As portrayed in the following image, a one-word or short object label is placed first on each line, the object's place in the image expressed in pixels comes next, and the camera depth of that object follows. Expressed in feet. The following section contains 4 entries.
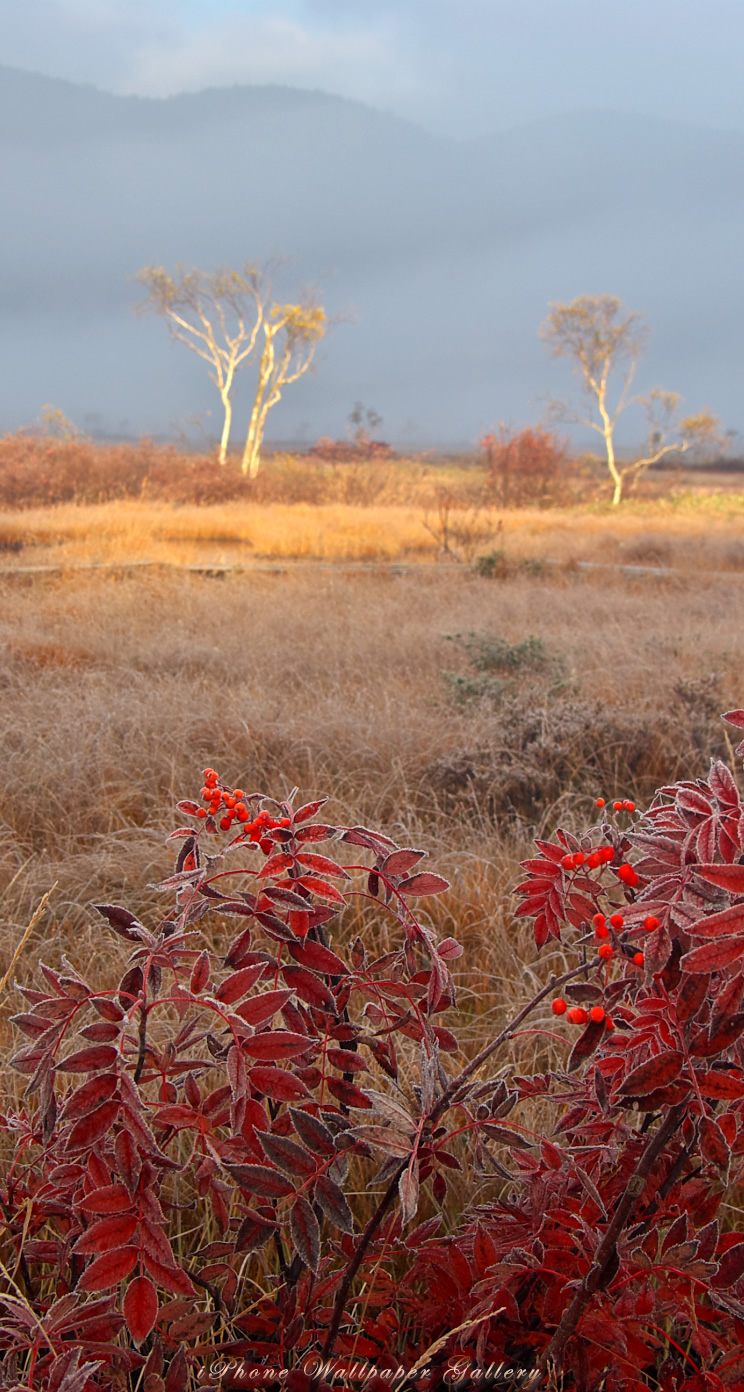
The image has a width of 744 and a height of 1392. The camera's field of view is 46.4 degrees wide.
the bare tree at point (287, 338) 87.86
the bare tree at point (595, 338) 92.89
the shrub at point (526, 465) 80.33
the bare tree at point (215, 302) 88.94
